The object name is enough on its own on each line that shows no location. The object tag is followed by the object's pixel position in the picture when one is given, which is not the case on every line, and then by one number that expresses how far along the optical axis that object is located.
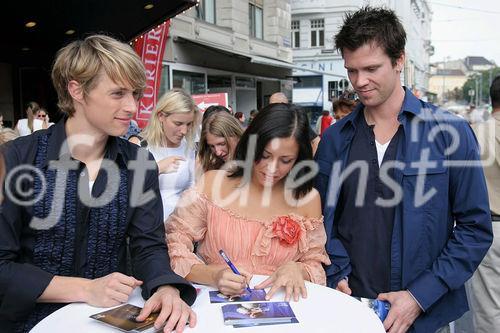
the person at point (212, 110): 4.22
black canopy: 7.55
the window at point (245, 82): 18.75
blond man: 1.66
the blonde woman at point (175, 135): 3.86
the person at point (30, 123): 7.90
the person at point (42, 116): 8.12
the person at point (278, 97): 6.35
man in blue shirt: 2.04
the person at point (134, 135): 4.25
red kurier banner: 9.14
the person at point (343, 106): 6.20
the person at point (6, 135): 3.79
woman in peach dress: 2.13
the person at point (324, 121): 11.35
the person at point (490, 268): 3.04
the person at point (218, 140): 3.96
